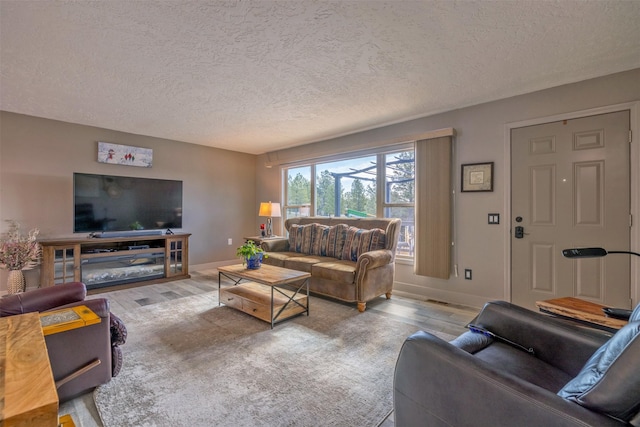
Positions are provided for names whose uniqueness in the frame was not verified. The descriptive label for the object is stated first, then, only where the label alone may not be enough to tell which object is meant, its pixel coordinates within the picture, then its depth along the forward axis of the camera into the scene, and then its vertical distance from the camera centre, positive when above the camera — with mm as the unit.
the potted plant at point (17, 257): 3379 -525
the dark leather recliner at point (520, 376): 780 -579
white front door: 2586 +58
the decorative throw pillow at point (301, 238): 4410 -396
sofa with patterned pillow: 3260 -569
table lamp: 5230 +47
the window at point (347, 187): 4461 +418
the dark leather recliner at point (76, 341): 1647 -770
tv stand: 3686 -674
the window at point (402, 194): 4008 +271
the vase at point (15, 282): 3391 -814
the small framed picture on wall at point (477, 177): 3285 +417
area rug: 1593 -1101
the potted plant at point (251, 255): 3221 -481
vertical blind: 3551 +73
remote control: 1696 -598
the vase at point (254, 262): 3227 -551
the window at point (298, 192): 5457 +396
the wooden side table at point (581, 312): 1682 -634
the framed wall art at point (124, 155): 4332 +902
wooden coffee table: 2852 -910
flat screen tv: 4051 +145
